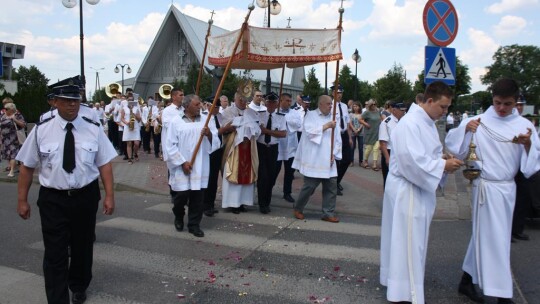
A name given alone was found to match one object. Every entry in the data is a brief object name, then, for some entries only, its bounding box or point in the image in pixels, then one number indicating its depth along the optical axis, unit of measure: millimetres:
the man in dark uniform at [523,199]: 6309
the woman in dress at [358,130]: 13523
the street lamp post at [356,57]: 29653
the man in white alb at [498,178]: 3996
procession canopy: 6789
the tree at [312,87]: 42875
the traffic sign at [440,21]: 7164
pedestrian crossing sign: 7406
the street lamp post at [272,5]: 18203
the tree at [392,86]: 46750
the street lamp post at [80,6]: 15942
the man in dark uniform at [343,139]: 7957
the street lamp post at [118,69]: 44688
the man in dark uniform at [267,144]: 7660
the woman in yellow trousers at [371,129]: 12680
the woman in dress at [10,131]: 11094
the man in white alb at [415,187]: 3768
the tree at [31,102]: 25375
